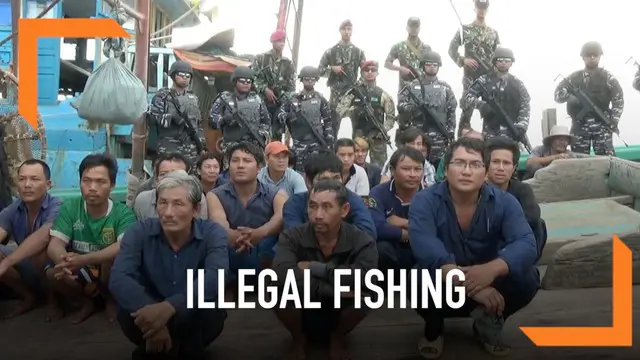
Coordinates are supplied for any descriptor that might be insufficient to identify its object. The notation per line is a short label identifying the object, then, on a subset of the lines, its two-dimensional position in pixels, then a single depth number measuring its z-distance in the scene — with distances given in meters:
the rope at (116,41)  6.69
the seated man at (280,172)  5.37
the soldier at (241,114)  7.92
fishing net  6.98
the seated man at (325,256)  3.46
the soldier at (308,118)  8.19
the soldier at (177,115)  7.67
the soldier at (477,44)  8.79
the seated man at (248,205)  4.55
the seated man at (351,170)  5.44
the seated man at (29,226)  4.37
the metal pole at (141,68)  7.00
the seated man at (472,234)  3.39
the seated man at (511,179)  3.96
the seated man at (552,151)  7.54
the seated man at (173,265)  3.29
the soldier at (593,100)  8.31
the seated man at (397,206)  4.38
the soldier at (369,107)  8.41
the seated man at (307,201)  3.95
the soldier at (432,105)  8.15
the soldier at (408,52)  8.70
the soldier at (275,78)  9.05
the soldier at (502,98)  8.12
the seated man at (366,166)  6.15
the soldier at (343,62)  8.88
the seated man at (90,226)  4.09
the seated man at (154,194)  4.58
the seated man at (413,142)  6.19
